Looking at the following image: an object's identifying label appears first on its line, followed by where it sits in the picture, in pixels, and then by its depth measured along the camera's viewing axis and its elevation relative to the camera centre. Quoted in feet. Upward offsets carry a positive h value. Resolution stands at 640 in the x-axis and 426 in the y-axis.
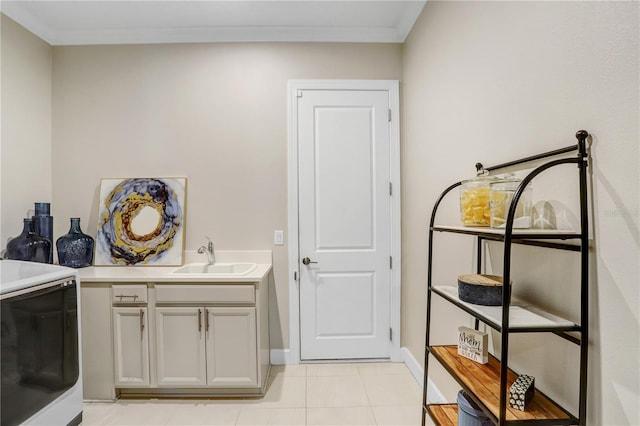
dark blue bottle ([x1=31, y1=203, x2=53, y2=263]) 8.15 -0.21
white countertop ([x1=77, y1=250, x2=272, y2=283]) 7.23 -1.45
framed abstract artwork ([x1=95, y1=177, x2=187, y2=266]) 8.93 -0.23
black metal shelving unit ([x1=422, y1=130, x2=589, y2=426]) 3.21 -1.15
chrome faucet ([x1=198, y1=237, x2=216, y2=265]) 8.73 -1.04
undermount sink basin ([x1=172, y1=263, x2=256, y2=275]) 8.67 -1.48
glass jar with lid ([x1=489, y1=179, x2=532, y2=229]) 3.76 +0.14
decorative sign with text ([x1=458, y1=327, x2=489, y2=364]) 4.51 -1.90
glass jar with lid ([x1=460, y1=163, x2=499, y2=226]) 4.00 +0.14
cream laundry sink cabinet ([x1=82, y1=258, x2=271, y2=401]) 7.27 -2.74
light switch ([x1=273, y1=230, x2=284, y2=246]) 9.05 -0.71
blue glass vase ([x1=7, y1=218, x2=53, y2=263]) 7.63 -0.80
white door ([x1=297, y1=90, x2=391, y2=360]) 9.04 -0.30
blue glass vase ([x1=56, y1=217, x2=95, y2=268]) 8.45 -0.91
